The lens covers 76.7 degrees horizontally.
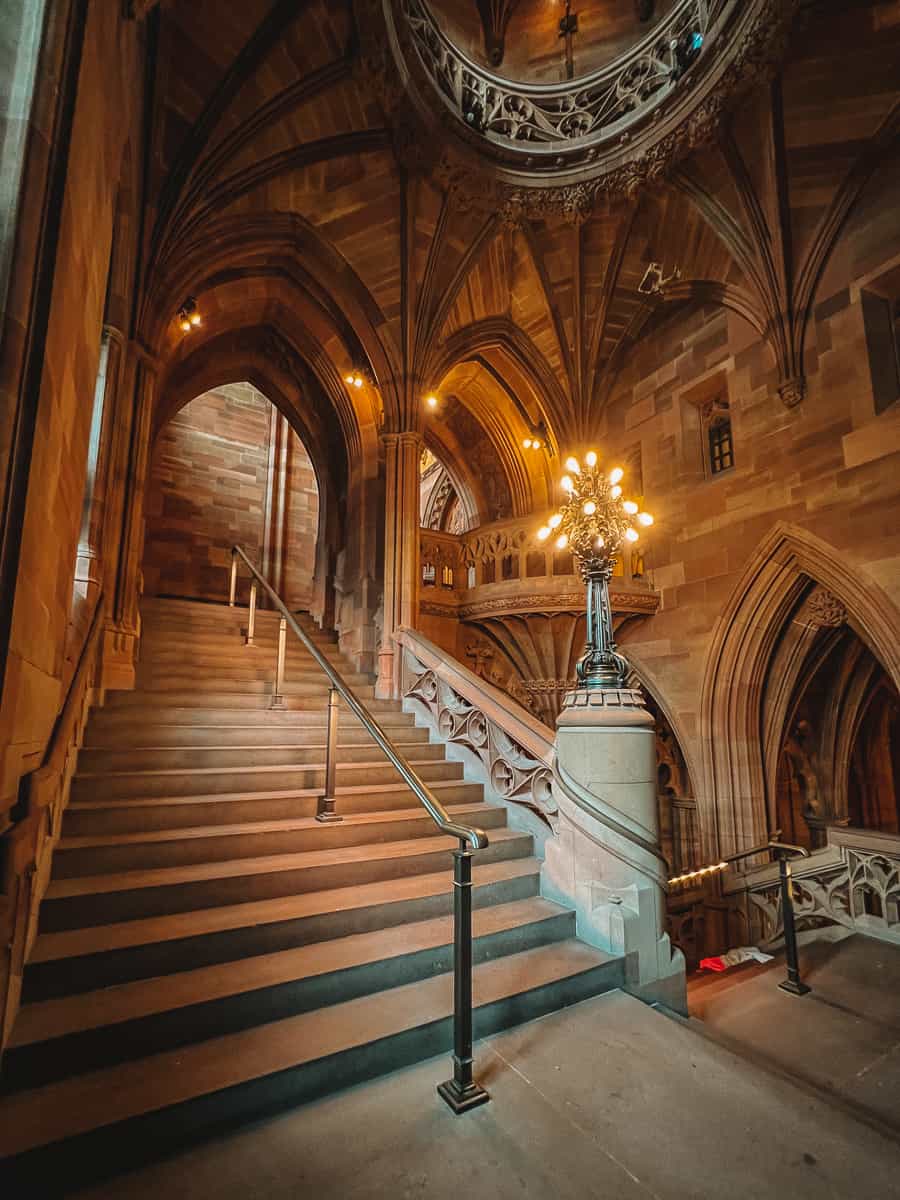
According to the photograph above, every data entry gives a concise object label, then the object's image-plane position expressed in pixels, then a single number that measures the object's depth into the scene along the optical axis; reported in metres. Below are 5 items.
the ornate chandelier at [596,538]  3.24
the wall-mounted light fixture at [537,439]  9.54
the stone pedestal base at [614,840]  2.71
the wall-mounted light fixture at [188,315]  6.68
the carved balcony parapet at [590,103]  5.66
